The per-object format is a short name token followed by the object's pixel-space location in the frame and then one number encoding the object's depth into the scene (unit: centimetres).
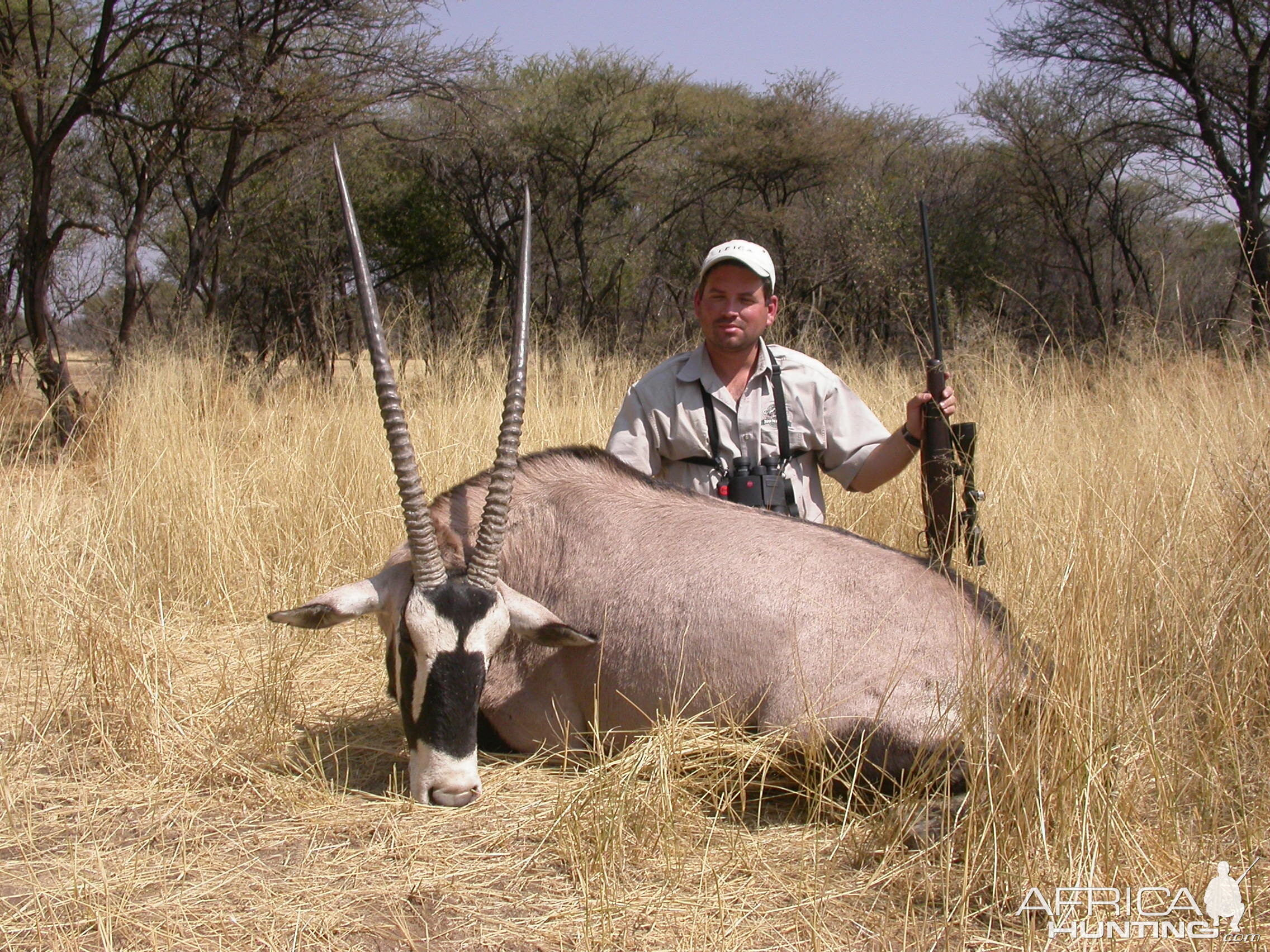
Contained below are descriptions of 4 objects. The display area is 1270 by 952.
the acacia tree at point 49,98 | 912
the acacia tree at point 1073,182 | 1551
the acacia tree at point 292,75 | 1005
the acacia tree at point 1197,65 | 1250
